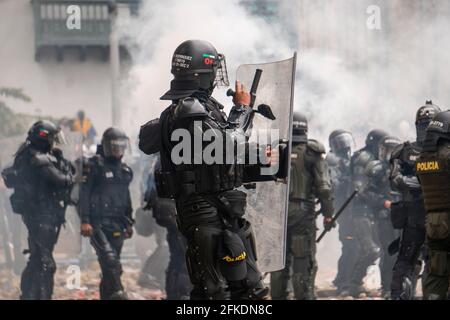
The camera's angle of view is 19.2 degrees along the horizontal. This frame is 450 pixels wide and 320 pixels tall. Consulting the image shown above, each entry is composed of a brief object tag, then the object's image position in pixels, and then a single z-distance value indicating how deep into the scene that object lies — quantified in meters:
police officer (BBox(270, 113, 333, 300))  12.09
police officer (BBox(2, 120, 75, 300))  12.66
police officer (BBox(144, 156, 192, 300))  12.60
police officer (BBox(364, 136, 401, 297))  14.20
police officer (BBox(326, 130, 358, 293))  15.51
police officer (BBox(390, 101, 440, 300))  11.32
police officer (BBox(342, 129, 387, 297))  14.79
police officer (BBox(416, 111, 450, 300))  9.73
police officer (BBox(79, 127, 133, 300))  12.95
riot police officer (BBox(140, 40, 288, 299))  8.67
